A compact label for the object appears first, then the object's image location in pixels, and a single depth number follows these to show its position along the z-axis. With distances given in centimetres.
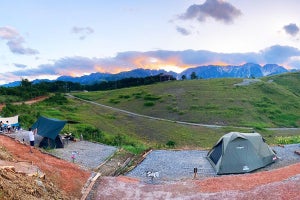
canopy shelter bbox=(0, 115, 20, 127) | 2989
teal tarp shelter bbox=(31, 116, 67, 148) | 2535
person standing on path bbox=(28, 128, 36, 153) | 2012
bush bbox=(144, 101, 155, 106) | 6867
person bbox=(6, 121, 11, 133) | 2824
